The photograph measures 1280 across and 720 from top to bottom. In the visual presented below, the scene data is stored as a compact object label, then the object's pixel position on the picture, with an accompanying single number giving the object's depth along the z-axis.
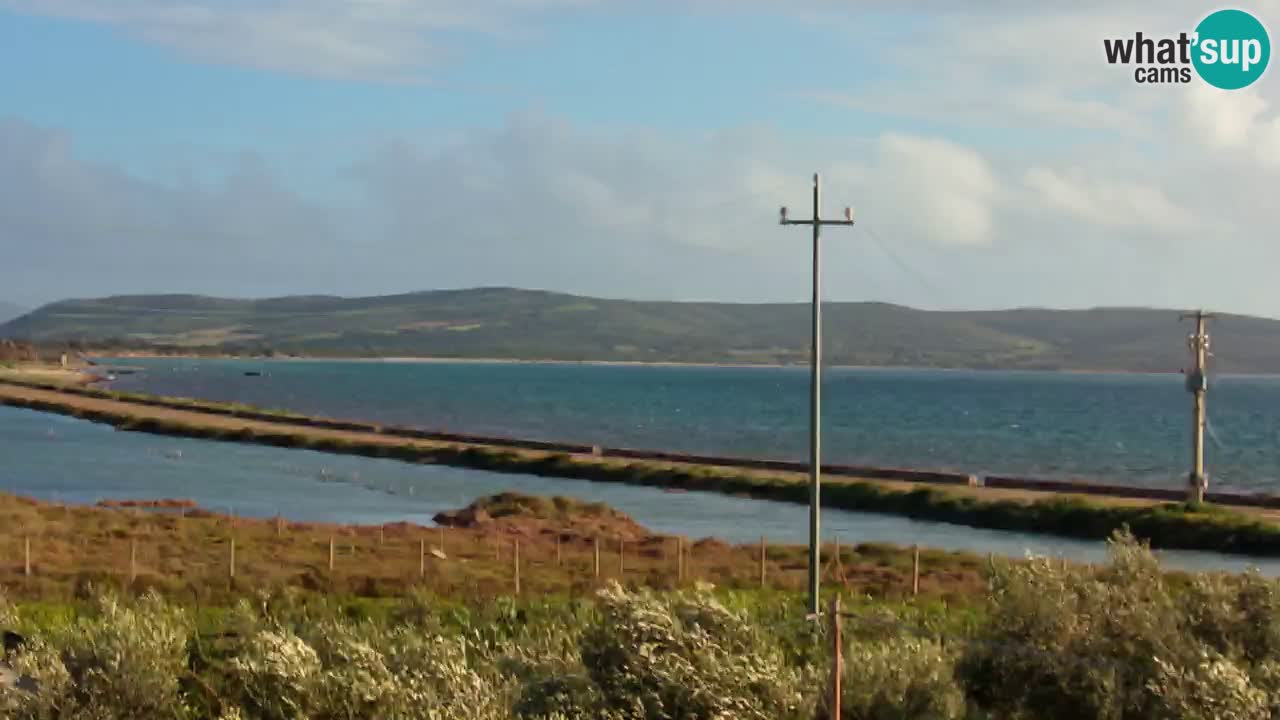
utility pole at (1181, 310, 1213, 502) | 57.72
